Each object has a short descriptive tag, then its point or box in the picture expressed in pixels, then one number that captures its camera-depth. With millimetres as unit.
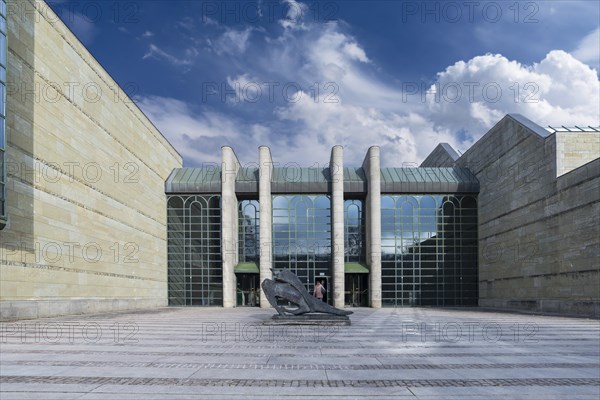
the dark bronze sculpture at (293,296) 17297
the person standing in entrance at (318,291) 25059
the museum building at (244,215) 19922
